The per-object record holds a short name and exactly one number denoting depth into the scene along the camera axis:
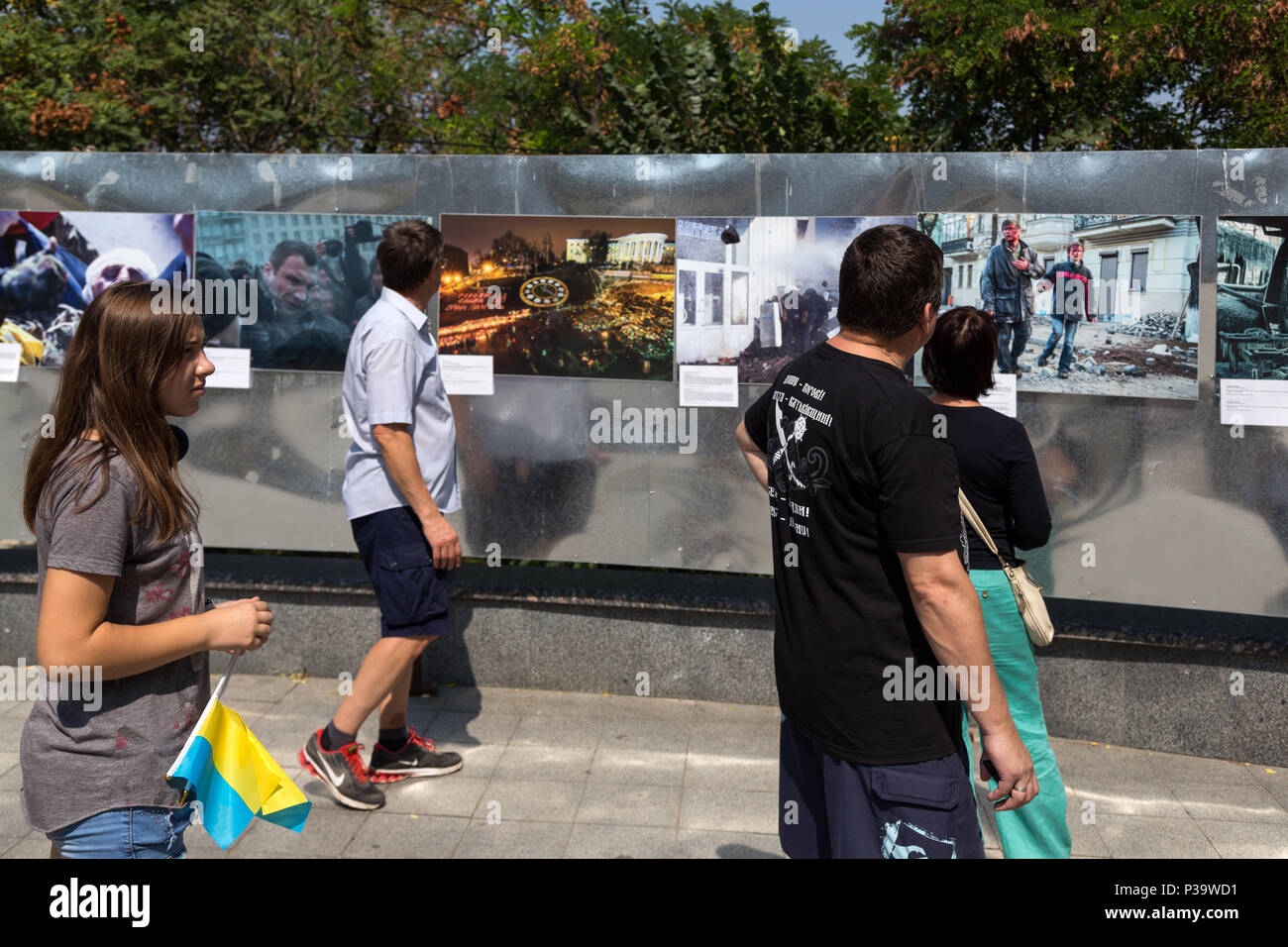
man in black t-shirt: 2.32
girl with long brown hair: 2.11
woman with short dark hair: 3.33
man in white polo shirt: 4.21
